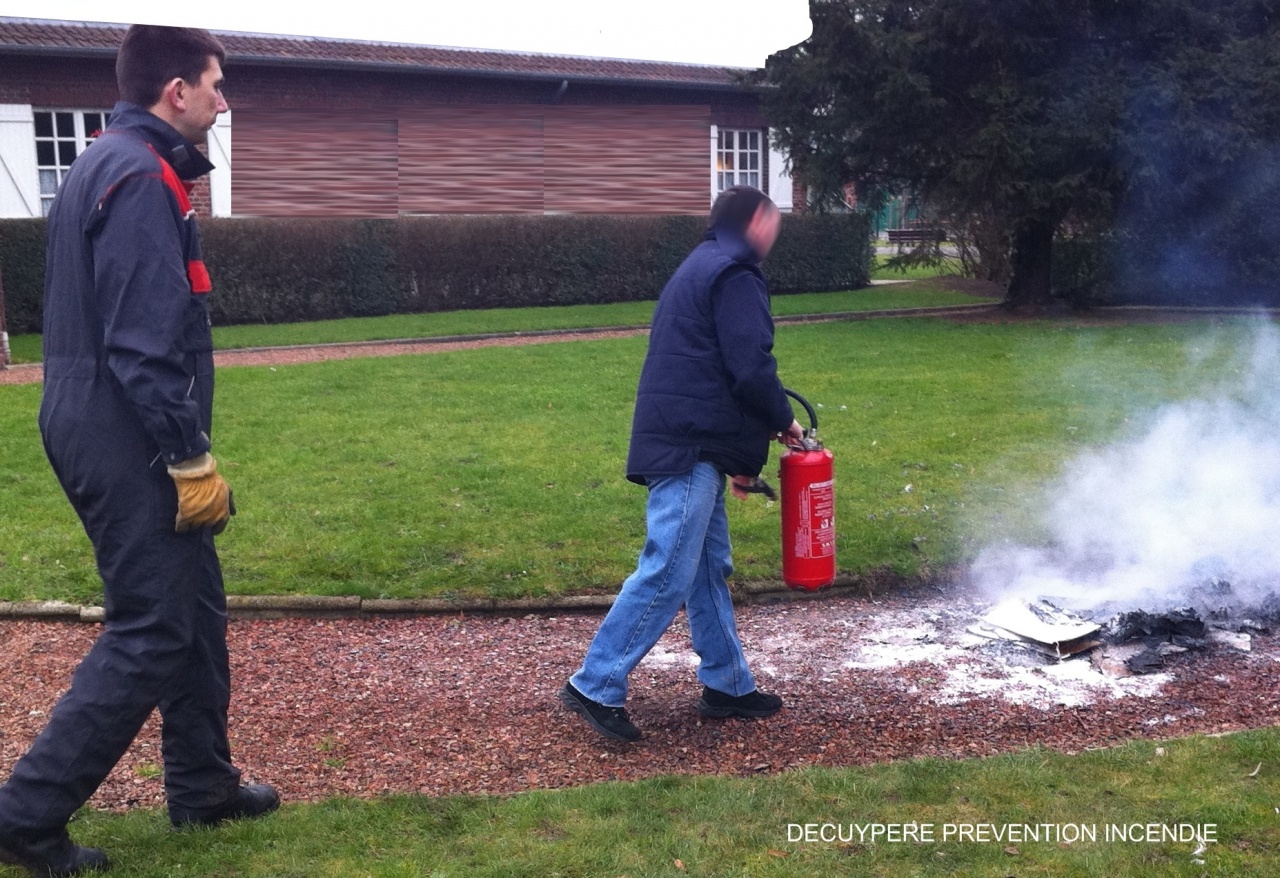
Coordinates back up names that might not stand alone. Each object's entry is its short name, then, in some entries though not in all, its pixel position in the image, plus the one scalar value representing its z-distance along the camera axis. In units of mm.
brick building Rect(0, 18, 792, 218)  18703
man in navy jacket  4211
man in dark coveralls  3240
